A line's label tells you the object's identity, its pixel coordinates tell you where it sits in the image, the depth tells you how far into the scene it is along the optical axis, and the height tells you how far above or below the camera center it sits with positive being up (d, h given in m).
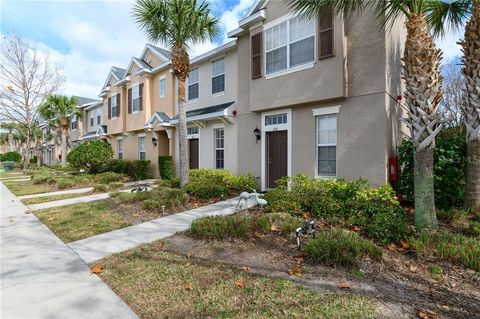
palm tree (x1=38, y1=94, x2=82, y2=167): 26.36 +4.81
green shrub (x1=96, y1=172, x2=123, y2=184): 15.95 -1.16
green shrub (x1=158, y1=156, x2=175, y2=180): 16.06 -0.55
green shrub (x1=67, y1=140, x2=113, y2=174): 17.30 +0.15
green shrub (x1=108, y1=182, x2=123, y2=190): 13.20 -1.36
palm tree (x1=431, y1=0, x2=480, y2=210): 6.22 +1.30
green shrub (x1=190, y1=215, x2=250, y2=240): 5.55 -1.47
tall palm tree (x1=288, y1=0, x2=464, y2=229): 5.61 +1.25
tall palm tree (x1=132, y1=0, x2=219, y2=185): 9.79 +4.92
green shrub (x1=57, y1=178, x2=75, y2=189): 14.16 -1.33
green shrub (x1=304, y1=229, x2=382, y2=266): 4.25 -1.51
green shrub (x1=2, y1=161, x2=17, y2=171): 34.06 -0.91
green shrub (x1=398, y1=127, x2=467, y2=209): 7.14 -0.39
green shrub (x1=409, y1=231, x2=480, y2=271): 4.21 -1.52
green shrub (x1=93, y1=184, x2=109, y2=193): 12.62 -1.39
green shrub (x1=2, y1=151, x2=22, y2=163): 44.50 +0.29
